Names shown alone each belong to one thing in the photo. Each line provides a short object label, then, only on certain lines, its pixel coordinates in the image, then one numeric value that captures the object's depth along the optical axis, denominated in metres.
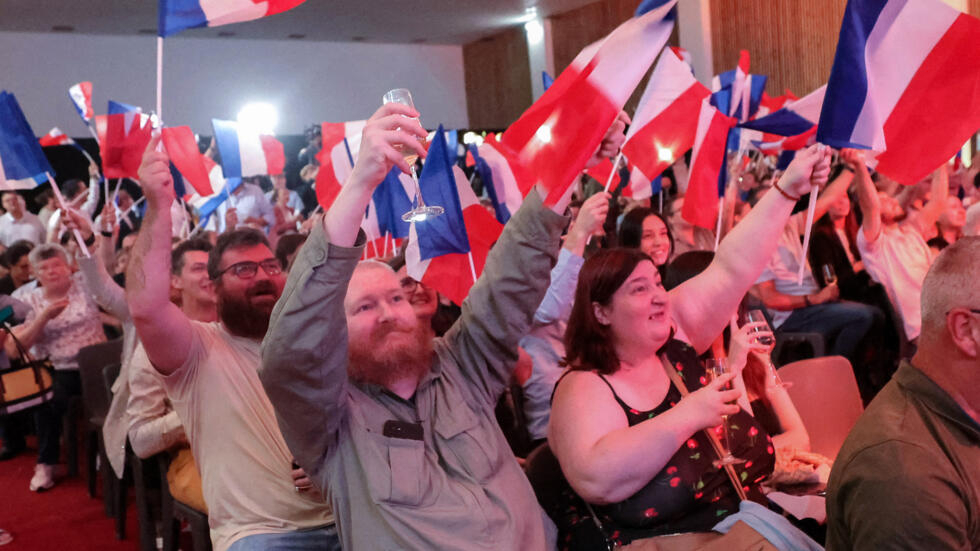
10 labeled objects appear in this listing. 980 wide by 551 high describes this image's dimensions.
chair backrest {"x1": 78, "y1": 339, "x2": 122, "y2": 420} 4.73
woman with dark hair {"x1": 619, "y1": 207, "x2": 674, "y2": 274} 4.34
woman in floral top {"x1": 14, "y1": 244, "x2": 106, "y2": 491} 5.58
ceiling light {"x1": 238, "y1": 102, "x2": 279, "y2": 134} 14.97
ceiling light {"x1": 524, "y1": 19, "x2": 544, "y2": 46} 15.47
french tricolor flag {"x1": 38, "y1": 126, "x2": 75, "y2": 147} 8.44
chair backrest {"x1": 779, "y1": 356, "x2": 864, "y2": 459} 3.14
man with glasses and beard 2.42
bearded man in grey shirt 1.72
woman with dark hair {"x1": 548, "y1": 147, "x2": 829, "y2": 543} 2.15
